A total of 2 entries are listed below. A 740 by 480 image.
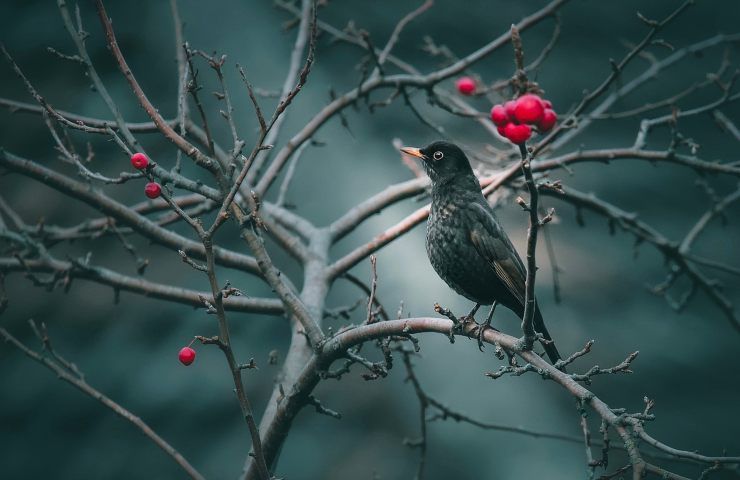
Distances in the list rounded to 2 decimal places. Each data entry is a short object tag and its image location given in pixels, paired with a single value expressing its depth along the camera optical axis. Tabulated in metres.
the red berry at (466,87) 7.91
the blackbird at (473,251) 5.71
